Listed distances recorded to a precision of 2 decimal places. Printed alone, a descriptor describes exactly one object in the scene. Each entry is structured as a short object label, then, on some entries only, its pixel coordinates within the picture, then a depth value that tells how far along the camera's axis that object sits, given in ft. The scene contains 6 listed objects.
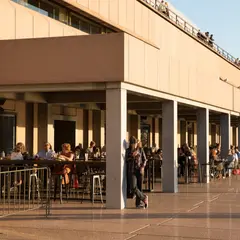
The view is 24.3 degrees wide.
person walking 44.68
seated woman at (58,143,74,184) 48.85
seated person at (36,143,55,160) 53.39
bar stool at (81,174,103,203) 47.17
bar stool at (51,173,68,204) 47.96
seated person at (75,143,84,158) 67.99
